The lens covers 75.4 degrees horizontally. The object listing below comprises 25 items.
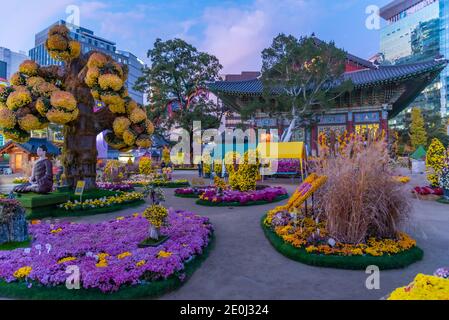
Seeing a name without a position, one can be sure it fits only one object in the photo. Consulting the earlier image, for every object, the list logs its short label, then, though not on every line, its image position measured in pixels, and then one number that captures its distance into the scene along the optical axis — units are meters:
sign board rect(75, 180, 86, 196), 9.41
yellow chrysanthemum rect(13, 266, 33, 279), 4.04
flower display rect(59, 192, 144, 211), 9.31
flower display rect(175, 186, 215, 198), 12.95
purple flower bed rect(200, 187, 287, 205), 10.59
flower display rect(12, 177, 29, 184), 19.11
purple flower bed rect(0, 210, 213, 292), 3.86
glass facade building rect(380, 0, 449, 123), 77.12
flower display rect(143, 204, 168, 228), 5.30
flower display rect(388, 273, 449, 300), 2.35
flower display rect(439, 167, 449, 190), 10.37
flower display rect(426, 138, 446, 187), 11.05
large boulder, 5.65
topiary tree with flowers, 9.79
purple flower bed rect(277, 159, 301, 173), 19.72
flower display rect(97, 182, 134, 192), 14.77
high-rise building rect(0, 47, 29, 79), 80.68
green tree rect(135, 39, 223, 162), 29.86
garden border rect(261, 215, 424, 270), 4.34
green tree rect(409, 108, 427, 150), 43.94
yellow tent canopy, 17.50
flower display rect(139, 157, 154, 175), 21.98
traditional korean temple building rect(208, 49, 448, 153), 21.41
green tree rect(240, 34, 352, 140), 18.48
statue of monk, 9.08
